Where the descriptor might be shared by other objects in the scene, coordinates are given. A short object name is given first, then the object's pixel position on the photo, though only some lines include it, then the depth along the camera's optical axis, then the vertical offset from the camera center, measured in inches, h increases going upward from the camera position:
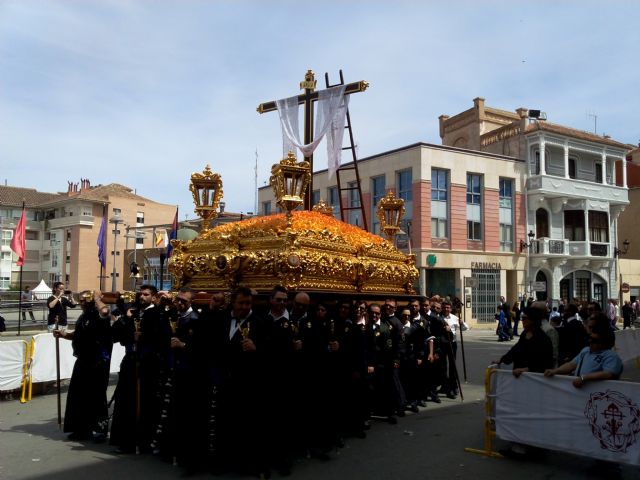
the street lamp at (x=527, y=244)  1160.2 +87.8
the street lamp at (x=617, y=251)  1264.8 +82.5
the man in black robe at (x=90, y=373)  254.1 -40.1
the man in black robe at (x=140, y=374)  237.8 -38.2
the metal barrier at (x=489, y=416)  237.6 -52.6
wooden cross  348.2 +116.2
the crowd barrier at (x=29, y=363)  349.4 -50.2
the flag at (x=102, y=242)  977.1 +71.7
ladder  359.6 +89.0
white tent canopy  1138.5 -19.1
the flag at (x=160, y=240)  1536.3 +115.2
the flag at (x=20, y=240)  731.4 +53.9
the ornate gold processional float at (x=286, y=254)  272.8 +15.4
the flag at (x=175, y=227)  707.4 +72.4
